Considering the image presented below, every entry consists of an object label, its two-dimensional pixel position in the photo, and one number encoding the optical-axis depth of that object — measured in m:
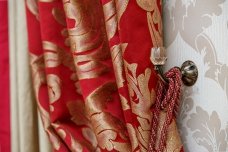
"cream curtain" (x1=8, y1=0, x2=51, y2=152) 0.85
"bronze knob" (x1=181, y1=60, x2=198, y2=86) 0.62
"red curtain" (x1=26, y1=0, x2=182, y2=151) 0.61
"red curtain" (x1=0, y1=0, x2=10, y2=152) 0.88
